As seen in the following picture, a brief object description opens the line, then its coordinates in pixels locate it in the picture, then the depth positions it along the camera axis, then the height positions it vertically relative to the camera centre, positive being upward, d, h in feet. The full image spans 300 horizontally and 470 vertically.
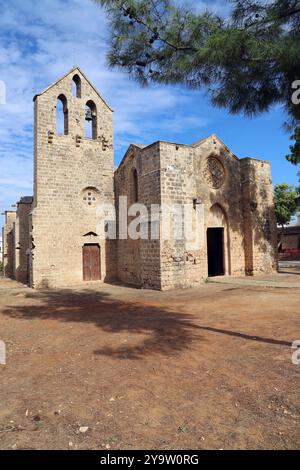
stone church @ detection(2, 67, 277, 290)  44.52 +7.88
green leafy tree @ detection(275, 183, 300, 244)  97.96 +12.73
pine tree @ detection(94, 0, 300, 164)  16.38 +10.90
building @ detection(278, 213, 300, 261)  109.29 +2.12
